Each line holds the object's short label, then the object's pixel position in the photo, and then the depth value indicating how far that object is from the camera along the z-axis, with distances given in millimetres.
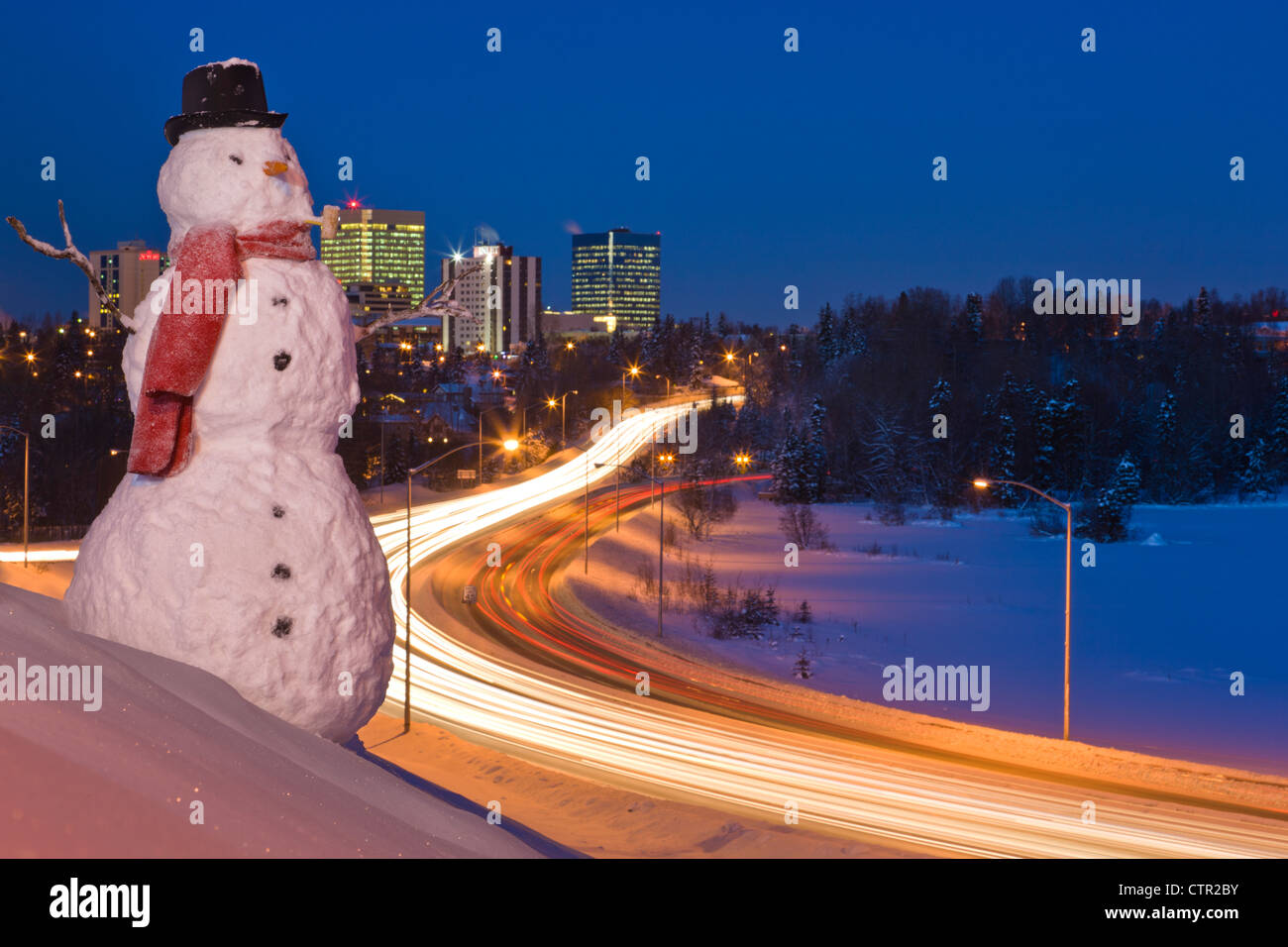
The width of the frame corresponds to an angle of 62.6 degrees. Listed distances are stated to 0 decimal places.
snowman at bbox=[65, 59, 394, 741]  8508
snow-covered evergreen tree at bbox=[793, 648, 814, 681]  33312
